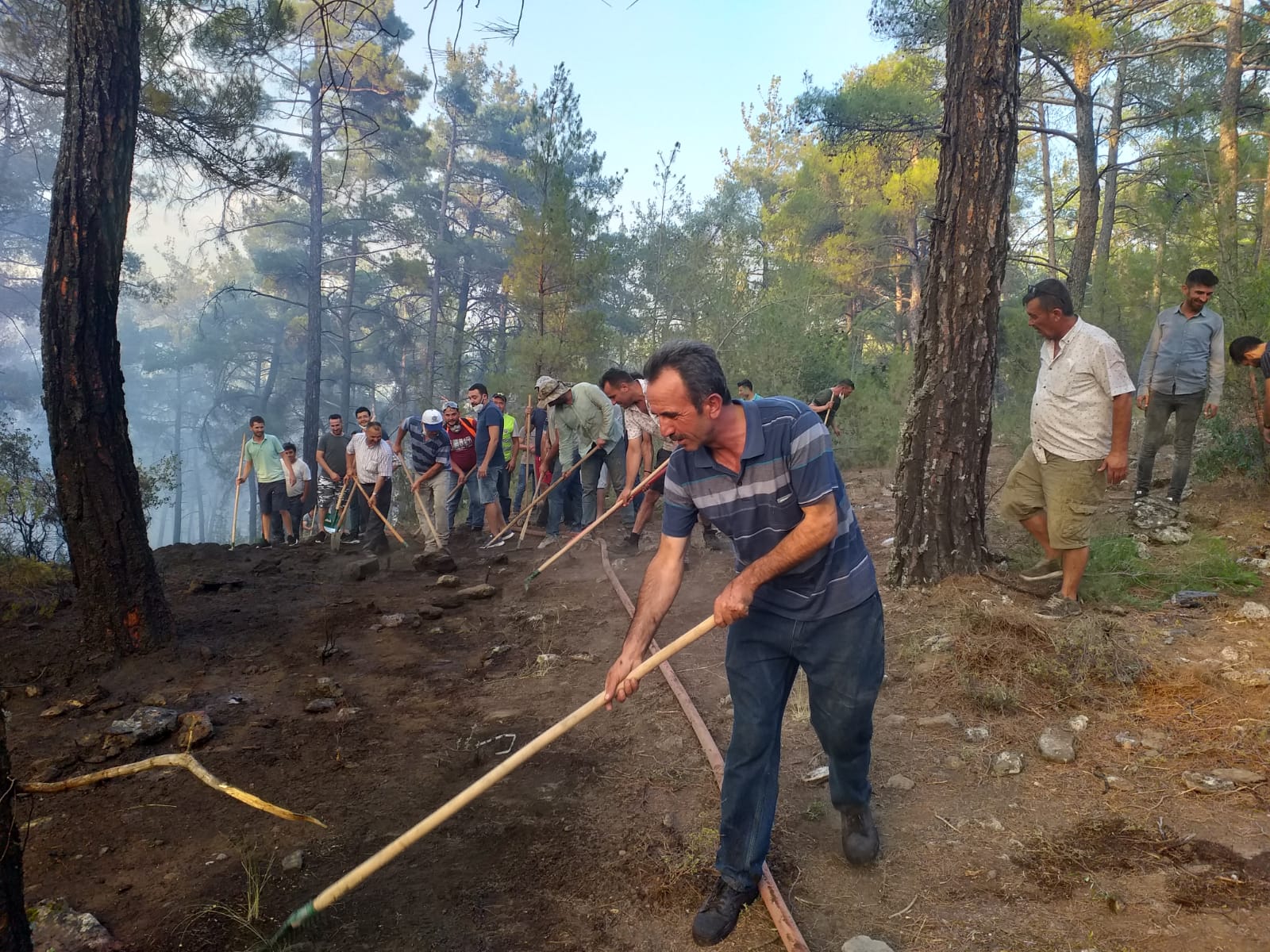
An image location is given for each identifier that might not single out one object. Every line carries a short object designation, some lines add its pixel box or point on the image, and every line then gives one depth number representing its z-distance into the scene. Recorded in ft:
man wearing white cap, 30.53
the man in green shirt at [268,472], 36.96
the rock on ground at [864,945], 7.47
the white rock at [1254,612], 13.66
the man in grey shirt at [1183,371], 18.93
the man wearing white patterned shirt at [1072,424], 13.47
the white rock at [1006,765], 10.51
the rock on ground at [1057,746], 10.55
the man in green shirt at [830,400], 35.22
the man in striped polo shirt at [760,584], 7.66
